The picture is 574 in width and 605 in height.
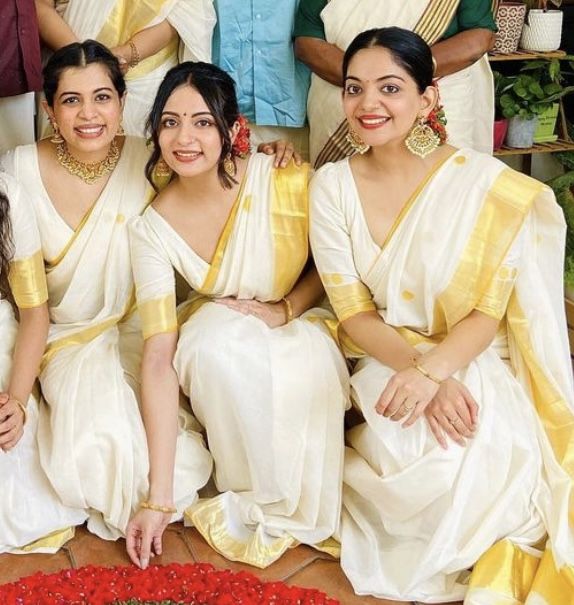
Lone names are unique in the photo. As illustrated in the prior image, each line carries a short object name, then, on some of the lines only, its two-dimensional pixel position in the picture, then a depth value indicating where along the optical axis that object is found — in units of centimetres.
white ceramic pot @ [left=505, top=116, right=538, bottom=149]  362
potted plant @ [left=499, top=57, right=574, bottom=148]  358
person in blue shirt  285
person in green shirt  277
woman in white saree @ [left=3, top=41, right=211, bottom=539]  236
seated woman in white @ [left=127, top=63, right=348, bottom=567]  236
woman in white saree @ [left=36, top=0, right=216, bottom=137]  275
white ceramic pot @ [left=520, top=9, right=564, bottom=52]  347
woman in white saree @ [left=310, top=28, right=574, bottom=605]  218
